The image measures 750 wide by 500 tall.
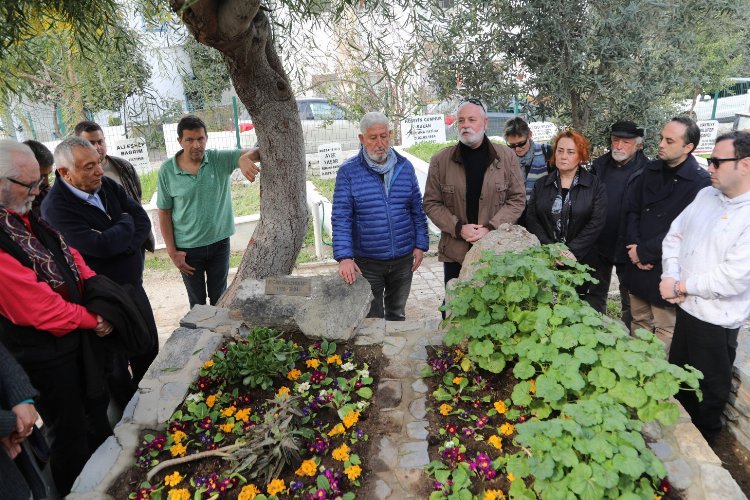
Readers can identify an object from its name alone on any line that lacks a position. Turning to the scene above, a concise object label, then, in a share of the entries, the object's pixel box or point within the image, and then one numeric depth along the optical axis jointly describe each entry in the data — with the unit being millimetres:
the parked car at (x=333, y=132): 11277
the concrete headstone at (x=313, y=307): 3438
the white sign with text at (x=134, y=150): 7465
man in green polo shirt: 4031
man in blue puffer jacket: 3709
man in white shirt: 2715
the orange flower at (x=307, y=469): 2350
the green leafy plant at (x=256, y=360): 3014
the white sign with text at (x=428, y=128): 10297
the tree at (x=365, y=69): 3541
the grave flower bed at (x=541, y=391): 1869
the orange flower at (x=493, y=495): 2117
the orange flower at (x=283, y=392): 2766
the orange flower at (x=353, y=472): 2307
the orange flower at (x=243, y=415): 2746
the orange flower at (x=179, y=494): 2242
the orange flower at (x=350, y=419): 2656
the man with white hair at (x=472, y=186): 3785
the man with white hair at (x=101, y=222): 3166
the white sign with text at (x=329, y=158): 8344
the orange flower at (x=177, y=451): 2557
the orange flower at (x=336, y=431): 2617
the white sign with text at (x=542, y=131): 9023
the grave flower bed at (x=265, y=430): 2334
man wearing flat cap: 3969
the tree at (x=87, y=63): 3230
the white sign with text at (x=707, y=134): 8859
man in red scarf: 2429
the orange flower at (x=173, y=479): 2357
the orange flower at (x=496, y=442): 2426
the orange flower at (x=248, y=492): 2236
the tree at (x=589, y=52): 4254
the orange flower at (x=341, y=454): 2418
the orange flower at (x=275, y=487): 2244
